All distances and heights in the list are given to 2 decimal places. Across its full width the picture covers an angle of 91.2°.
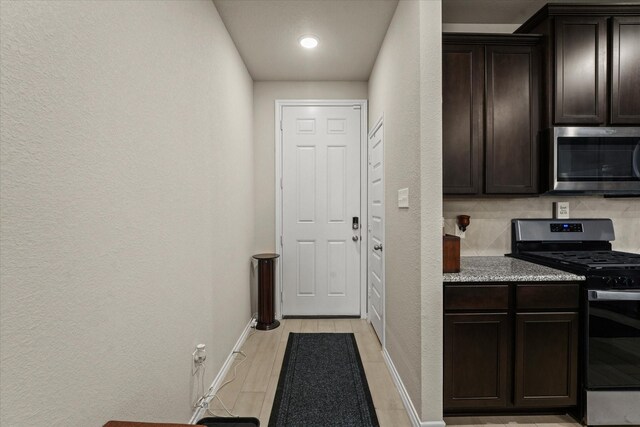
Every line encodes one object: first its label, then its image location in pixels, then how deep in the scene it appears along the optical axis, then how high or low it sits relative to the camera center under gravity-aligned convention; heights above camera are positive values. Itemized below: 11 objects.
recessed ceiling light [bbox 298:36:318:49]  2.69 +1.45
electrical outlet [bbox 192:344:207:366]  1.80 -0.86
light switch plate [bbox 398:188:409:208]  2.00 +0.06
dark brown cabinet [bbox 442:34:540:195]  2.16 +0.65
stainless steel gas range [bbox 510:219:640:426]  1.77 -0.78
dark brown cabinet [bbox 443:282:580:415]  1.81 -0.80
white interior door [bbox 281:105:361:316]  3.58 -0.02
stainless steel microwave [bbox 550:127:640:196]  2.13 +0.32
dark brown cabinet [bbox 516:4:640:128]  2.11 +0.93
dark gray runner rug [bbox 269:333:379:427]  1.93 -1.29
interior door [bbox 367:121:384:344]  2.84 -0.24
